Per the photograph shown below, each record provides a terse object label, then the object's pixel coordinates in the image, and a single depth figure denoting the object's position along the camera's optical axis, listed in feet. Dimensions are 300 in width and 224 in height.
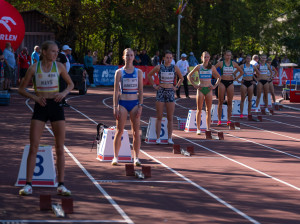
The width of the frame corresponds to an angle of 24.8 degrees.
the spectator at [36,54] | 90.27
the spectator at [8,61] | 90.12
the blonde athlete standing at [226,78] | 63.57
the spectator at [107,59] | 128.47
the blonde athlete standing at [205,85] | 56.24
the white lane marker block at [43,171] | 33.09
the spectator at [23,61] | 105.09
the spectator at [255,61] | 74.60
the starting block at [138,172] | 36.58
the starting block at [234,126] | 62.80
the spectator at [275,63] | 147.09
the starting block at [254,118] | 71.56
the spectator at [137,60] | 126.87
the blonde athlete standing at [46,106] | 30.81
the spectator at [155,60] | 129.08
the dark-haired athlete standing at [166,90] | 49.62
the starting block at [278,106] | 87.43
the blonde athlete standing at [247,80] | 70.08
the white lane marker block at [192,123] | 60.08
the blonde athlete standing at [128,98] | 39.40
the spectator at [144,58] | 130.31
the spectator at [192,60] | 133.07
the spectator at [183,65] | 96.07
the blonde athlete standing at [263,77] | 76.13
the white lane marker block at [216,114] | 67.72
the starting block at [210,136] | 55.21
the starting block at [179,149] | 46.19
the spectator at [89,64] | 117.60
